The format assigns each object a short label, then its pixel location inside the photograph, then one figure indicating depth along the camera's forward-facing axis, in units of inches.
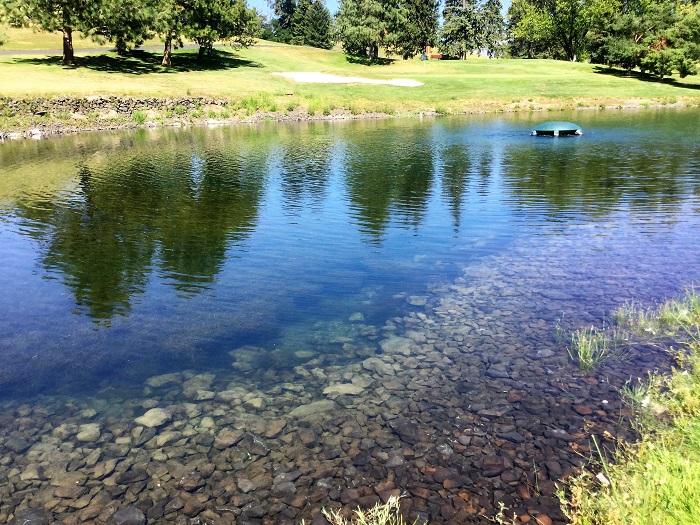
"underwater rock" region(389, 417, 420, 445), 326.0
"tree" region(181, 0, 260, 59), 3403.1
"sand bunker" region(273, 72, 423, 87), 3442.4
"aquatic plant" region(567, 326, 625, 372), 395.9
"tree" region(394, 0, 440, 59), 5036.9
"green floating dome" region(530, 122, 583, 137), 1877.5
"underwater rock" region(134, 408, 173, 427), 352.2
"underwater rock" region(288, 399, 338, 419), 357.4
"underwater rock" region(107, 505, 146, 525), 272.8
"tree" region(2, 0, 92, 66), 2677.2
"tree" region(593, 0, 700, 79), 3506.4
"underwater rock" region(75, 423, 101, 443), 337.7
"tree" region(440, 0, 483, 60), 5536.4
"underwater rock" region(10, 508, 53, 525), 273.7
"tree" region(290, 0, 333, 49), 6131.9
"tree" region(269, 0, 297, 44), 7194.9
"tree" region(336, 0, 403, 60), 4343.0
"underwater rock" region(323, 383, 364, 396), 378.9
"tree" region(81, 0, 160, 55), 2819.9
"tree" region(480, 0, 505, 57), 5713.6
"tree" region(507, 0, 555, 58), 4933.6
